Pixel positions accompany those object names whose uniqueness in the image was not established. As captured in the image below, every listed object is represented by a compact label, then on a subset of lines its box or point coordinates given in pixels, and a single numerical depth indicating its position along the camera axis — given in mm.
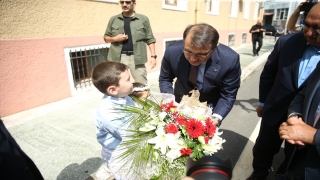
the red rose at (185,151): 1192
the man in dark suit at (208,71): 1642
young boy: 1690
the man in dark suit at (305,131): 1333
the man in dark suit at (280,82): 1711
